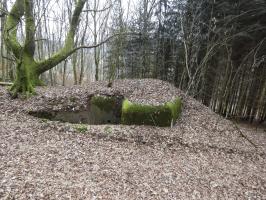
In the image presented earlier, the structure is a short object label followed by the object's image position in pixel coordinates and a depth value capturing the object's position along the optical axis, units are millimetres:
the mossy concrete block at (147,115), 6594
